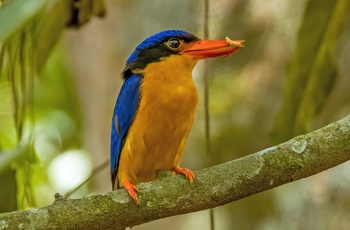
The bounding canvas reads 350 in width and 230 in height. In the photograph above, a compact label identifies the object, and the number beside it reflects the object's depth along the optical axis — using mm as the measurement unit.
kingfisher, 6453
